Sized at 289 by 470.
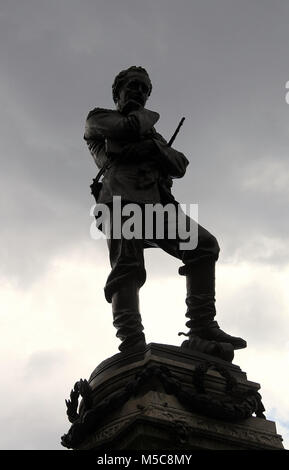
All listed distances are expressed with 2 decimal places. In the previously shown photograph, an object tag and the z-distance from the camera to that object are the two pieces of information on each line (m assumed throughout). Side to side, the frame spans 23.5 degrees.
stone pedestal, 6.27
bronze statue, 7.80
